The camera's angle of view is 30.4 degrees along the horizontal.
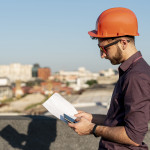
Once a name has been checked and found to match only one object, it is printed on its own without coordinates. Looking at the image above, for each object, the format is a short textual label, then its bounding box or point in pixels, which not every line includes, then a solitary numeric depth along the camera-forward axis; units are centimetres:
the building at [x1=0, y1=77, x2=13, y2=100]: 6865
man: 159
